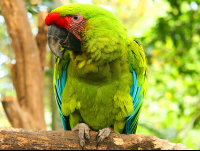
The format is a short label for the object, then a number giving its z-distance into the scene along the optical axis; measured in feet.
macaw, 10.71
